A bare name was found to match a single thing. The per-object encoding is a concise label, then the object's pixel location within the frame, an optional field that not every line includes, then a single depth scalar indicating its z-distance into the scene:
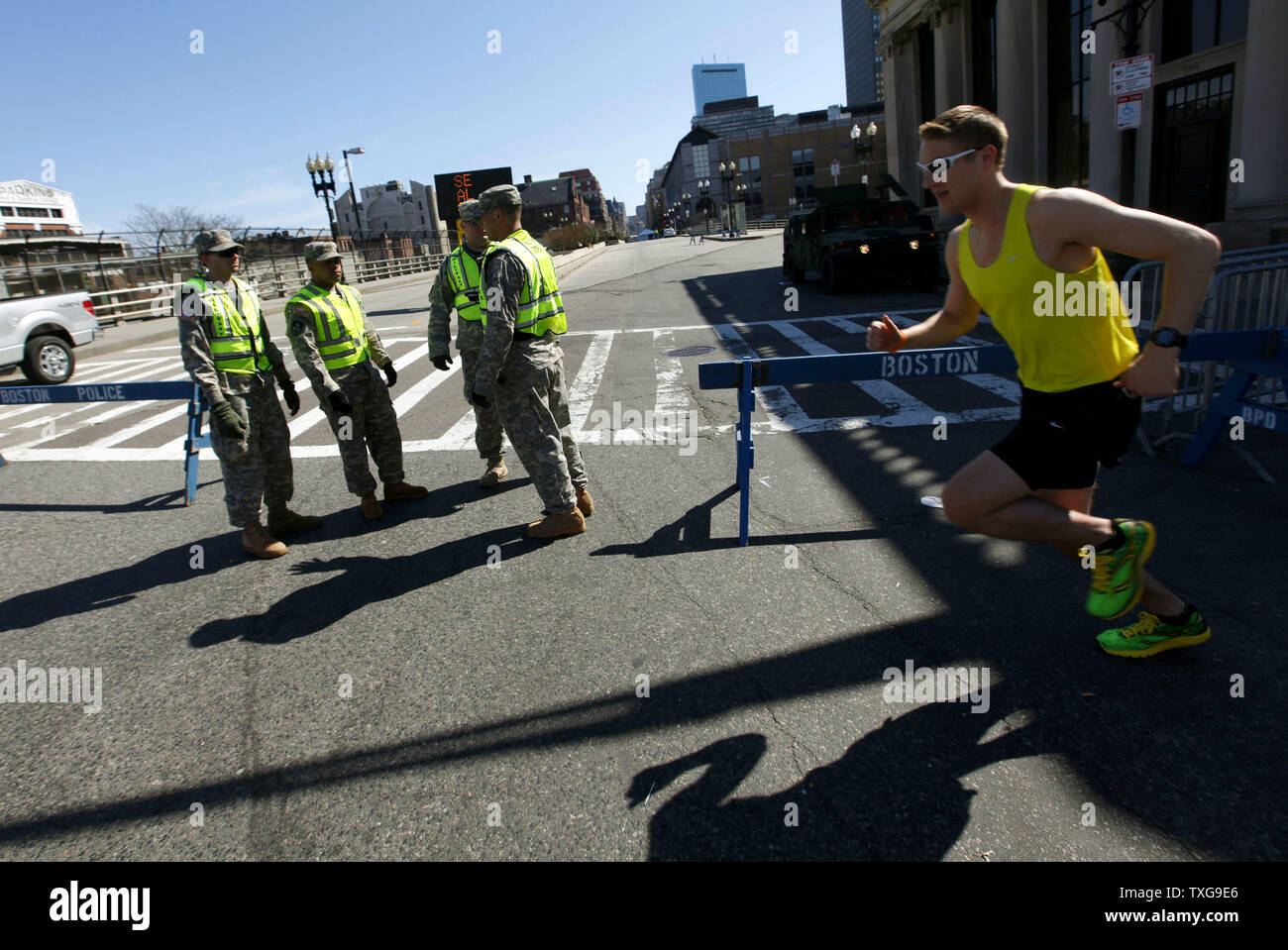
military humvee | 15.53
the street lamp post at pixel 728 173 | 74.62
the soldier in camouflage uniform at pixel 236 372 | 4.86
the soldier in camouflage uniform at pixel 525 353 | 4.57
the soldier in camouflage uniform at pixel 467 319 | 6.02
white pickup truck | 13.15
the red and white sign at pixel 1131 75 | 11.45
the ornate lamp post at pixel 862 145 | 35.74
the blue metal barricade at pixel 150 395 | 6.41
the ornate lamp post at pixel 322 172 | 39.16
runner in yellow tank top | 2.42
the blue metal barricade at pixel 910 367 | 4.16
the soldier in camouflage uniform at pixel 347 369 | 5.32
